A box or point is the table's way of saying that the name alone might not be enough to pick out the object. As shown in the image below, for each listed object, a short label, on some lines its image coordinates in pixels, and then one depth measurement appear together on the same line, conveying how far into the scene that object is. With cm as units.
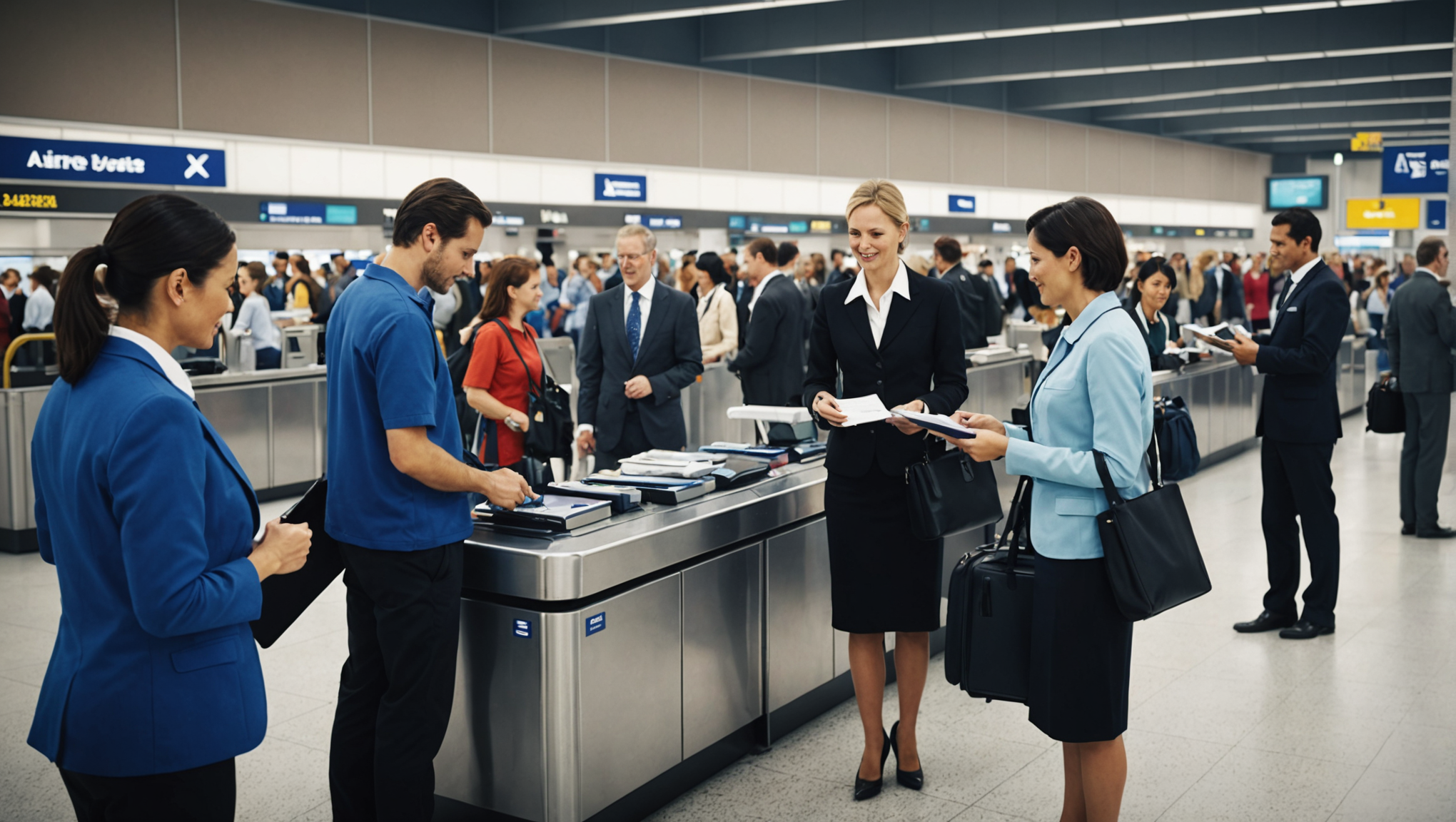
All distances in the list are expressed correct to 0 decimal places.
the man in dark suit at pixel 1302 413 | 484
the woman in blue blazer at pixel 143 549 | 172
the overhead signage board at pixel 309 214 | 1305
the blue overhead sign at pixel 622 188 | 1596
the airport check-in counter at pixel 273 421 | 820
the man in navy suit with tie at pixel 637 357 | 525
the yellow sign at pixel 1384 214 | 2923
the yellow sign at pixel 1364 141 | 2283
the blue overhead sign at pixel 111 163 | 1084
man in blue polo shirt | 260
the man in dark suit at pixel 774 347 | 735
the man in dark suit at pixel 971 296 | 943
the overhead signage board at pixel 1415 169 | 1608
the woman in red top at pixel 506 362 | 471
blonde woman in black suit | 339
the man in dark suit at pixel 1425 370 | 694
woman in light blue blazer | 253
